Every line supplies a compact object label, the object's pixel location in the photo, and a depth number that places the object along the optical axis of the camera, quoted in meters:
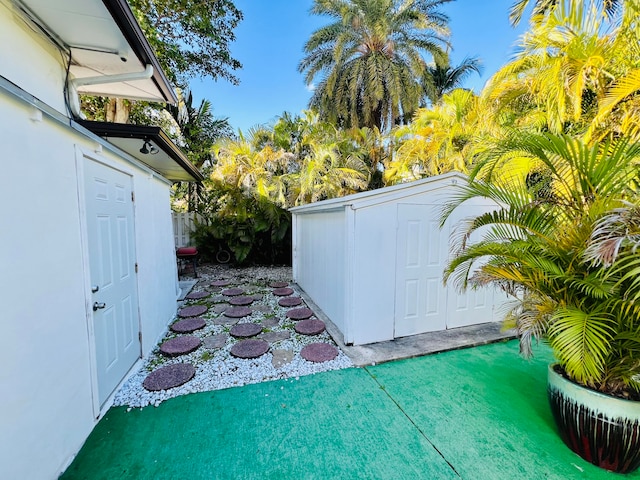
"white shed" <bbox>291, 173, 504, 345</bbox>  4.03
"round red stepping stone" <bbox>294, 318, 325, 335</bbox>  4.55
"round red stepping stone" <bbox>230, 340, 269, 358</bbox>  3.87
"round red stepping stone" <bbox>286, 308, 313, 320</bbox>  5.21
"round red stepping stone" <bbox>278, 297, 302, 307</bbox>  5.96
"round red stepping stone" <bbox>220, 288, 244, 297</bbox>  6.63
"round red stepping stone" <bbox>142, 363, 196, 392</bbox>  3.18
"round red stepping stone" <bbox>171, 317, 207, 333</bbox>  4.67
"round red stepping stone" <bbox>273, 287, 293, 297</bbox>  6.75
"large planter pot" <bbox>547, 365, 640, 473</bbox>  2.02
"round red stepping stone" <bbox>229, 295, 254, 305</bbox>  6.01
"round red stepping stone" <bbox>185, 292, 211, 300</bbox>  6.41
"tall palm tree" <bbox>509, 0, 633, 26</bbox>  4.05
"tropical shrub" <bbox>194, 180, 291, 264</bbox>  9.40
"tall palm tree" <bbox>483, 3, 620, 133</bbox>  3.91
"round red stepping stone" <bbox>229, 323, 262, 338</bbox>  4.49
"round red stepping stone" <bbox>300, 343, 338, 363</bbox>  3.77
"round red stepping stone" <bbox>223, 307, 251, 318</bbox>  5.29
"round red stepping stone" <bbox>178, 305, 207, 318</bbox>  5.36
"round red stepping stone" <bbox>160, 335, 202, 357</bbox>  3.92
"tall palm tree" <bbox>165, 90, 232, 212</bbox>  11.86
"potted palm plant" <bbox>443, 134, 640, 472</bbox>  1.94
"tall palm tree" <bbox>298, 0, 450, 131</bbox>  11.54
